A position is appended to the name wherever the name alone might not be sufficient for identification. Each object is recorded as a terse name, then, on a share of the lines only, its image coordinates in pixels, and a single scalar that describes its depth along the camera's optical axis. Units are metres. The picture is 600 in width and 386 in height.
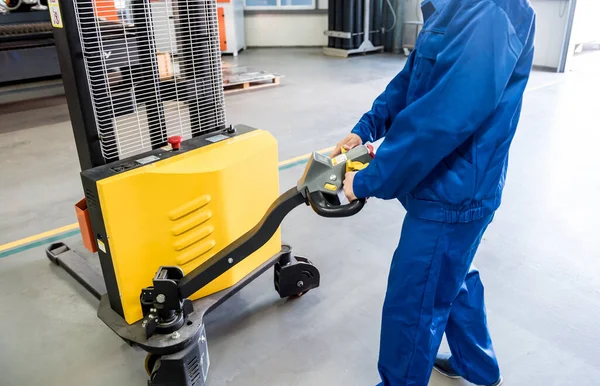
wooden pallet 6.43
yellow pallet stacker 1.71
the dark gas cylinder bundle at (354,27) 8.42
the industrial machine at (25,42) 5.42
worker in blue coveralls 1.20
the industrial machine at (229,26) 8.64
